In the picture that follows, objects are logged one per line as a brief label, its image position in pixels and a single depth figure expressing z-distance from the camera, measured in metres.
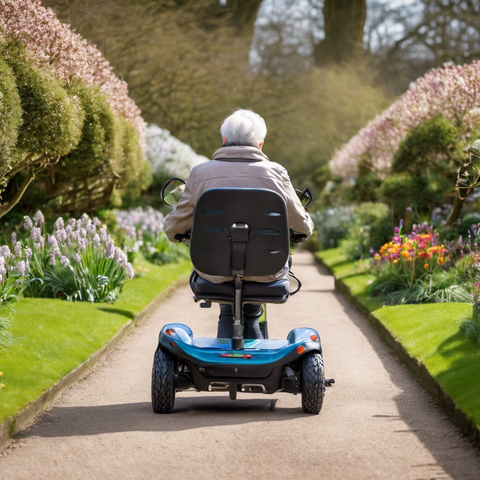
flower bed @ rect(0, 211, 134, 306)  9.06
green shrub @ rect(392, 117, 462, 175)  13.25
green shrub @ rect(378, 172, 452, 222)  13.67
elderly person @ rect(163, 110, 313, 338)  4.91
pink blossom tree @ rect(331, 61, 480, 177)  12.64
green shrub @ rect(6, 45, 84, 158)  8.00
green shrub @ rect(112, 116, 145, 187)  12.38
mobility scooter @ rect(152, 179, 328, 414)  4.78
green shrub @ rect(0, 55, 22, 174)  6.82
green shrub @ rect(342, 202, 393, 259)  15.20
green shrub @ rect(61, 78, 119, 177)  10.20
